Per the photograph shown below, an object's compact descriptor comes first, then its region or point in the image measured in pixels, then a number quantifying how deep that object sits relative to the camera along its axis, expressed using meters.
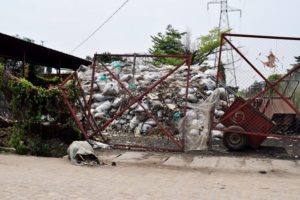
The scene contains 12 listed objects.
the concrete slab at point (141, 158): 7.69
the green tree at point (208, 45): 30.48
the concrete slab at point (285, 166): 7.00
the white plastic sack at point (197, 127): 8.42
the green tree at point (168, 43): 41.75
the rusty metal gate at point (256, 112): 8.01
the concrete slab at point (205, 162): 7.26
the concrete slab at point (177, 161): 7.40
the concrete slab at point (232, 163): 7.12
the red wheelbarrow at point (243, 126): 8.25
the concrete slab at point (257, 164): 7.00
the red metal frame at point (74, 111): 8.82
